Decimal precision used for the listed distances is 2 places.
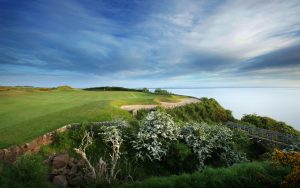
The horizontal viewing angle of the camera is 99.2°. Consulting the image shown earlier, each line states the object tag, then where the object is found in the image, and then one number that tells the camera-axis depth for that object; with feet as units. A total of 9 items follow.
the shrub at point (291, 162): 15.93
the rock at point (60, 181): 24.12
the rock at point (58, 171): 25.72
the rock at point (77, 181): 25.28
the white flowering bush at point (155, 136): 31.76
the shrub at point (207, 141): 33.30
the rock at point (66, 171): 26.09
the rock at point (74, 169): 26.69
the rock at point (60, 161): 26.99
